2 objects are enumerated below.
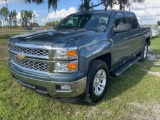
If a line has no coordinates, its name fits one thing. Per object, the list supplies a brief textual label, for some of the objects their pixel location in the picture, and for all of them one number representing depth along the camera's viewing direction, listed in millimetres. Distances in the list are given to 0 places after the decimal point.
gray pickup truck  1949
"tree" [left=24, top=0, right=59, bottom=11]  7962
